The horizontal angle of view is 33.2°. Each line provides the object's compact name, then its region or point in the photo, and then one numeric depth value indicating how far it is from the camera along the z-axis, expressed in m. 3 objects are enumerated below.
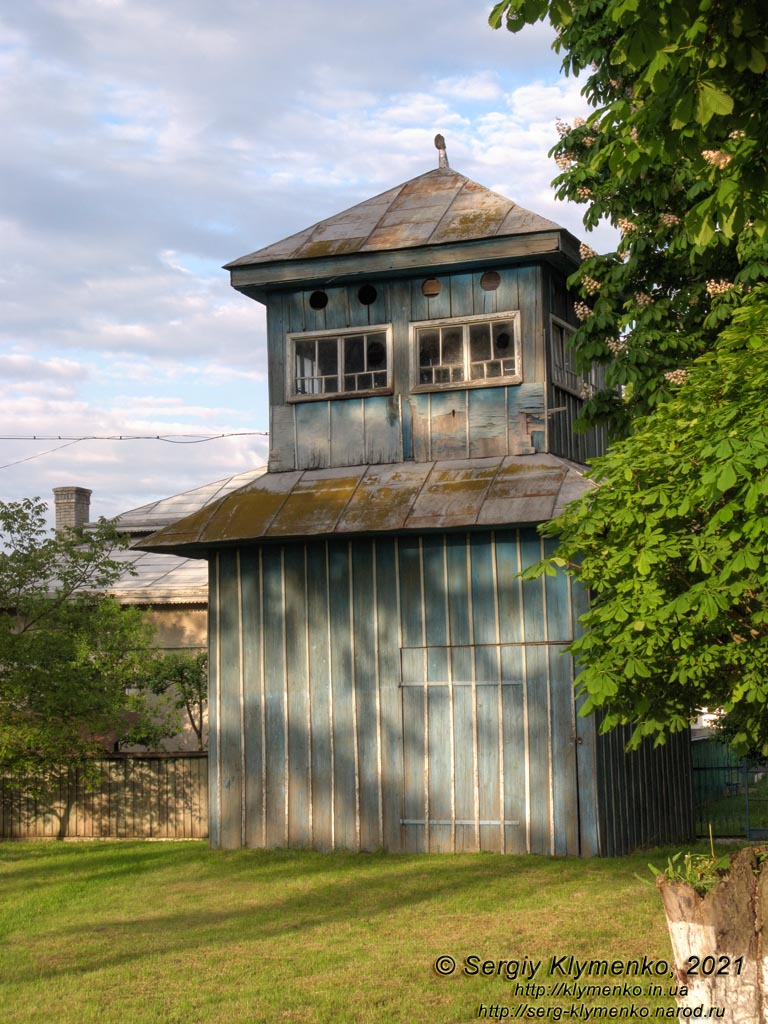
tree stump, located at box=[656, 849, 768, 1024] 6.43
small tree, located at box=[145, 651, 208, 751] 24.08
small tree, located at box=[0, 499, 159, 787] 18.77
